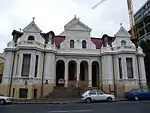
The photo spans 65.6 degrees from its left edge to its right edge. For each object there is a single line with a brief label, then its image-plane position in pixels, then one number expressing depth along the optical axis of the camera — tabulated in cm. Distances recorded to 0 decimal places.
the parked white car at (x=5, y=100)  1314
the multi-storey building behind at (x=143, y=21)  5643
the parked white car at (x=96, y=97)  1408
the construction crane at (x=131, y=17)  4926
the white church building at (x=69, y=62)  1781
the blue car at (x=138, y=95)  1505
